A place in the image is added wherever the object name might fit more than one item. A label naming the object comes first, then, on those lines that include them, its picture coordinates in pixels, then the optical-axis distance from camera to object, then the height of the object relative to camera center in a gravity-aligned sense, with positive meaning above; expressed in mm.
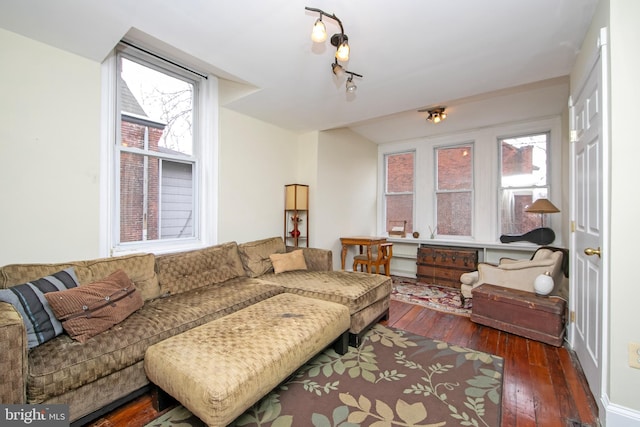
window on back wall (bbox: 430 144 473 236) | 4664 +441
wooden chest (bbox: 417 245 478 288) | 4168 -767
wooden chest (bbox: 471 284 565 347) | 2344 -908
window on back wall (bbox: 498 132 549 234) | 4086 +584
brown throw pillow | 1553 -577
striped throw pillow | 1460 -533
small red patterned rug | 3299 -1135
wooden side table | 4211 -425
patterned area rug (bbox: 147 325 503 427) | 1500 -1134
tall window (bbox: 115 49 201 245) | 2502 +633
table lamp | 3467 -215
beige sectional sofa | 1286 -706
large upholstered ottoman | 1228 -760
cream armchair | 2702 -576
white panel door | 1521 -39
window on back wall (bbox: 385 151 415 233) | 5277 +520
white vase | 2521 -646
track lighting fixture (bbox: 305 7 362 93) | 1551 +1108
